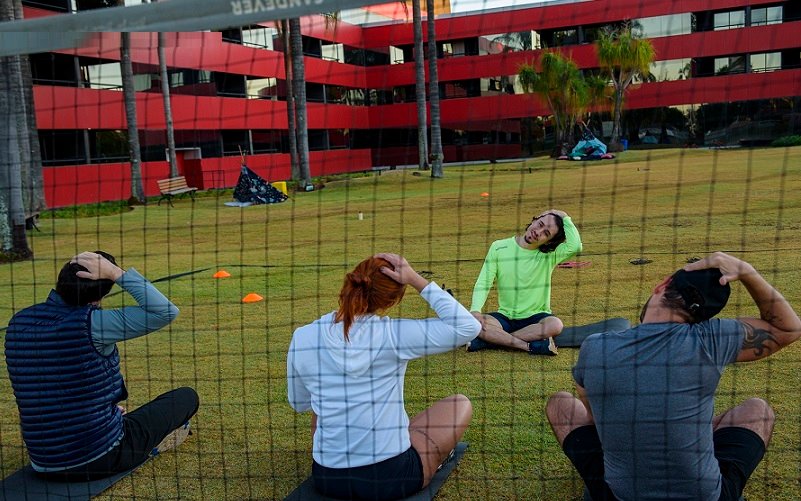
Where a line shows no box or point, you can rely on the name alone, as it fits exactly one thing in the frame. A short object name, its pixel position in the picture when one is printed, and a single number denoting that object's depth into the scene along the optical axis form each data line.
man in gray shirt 2.79
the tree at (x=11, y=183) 12.68
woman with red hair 3.24
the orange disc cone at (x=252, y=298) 8.24
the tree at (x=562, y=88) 30.66
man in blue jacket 3.66
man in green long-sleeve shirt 5.72
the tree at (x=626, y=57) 31.67
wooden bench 22.31
